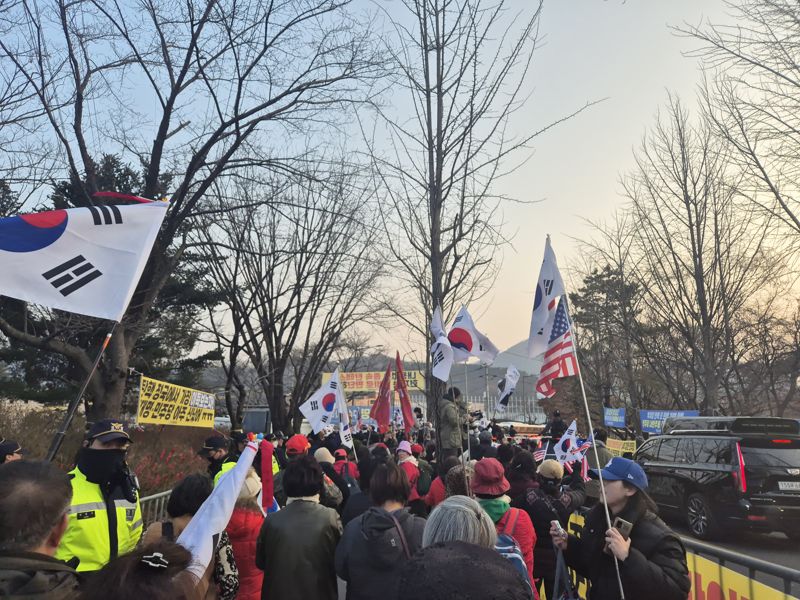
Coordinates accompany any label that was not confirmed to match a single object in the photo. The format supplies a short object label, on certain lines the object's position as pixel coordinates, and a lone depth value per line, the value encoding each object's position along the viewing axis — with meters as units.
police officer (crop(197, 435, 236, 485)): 6.61
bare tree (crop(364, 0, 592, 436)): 8.51
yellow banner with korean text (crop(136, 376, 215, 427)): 7.65
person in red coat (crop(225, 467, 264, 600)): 4.16
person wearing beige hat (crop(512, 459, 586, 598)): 4.90
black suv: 9.27
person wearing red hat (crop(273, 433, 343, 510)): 6.07
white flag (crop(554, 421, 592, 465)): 10.12
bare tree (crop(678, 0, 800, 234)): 9.13
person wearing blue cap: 3.20
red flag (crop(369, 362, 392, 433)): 12.96
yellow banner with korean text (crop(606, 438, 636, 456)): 17.77
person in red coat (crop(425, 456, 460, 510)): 6.41
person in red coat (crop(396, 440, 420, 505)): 7.34
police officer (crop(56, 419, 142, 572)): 3.35
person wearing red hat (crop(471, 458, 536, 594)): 3.92
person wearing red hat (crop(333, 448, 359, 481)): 8.37
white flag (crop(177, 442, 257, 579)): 2.49
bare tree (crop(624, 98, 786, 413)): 18.03
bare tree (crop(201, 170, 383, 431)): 18.05
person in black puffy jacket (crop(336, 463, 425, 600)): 3.33
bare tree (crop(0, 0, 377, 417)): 9.36
